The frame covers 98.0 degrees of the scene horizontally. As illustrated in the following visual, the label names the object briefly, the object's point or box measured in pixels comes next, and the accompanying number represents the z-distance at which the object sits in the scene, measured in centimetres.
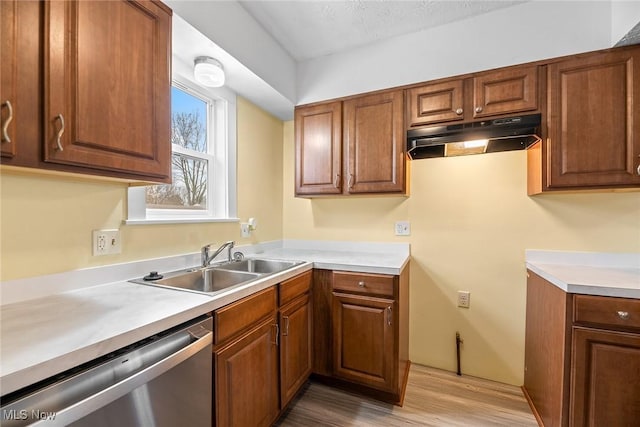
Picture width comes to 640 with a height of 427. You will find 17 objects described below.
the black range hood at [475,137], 167
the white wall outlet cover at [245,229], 221
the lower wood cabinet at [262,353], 116
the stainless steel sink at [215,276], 147
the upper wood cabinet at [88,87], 83
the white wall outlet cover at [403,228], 228
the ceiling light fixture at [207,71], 167
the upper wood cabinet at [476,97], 172
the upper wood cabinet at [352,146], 204
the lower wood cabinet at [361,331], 173
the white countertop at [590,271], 131
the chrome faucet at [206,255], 171
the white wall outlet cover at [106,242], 129
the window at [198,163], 176
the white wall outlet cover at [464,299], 212
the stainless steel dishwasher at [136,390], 62
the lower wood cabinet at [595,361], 128
